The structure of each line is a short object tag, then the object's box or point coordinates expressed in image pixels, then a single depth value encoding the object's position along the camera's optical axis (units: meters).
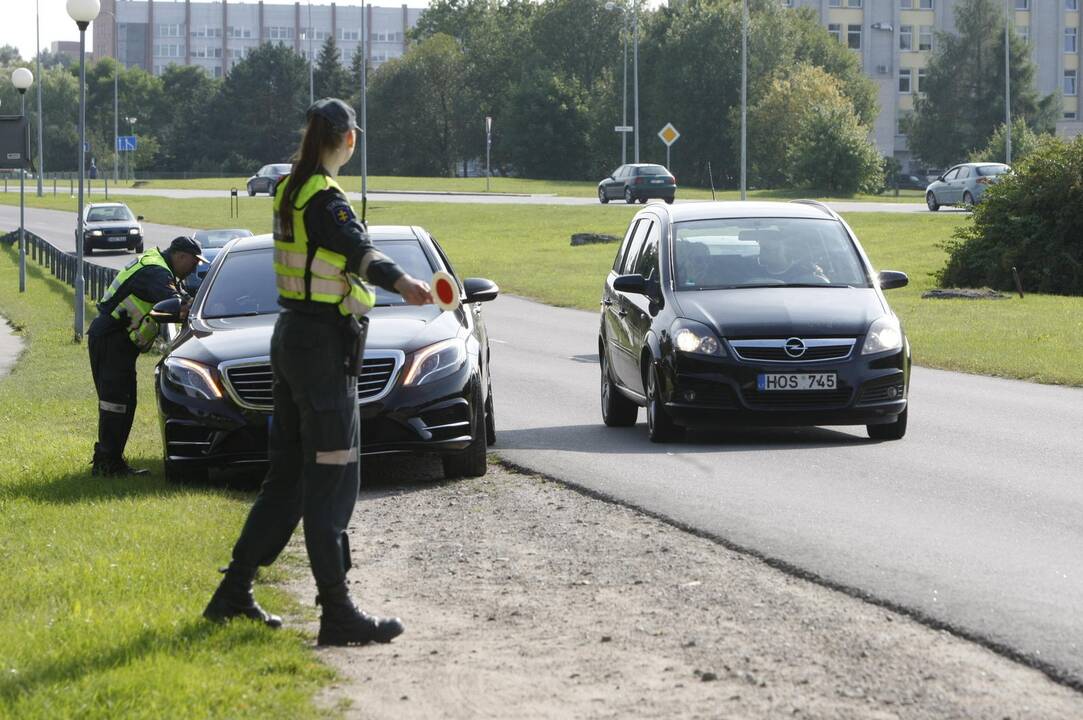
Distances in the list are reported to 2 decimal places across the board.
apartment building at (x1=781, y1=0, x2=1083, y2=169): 132.50
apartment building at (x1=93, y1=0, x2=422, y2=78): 193.88
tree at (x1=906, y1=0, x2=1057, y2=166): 111.44
